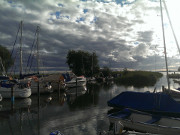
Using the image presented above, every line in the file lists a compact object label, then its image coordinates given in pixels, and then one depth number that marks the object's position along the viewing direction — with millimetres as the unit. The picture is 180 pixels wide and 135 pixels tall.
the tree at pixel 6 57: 58431
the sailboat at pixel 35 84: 30562
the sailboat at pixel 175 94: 18172
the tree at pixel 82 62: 76250
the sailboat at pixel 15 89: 25656
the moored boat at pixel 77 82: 43056
